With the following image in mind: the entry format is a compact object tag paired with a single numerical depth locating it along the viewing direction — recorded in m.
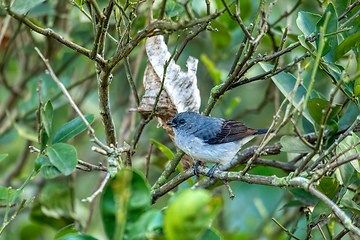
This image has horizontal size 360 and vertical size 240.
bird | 6.63
